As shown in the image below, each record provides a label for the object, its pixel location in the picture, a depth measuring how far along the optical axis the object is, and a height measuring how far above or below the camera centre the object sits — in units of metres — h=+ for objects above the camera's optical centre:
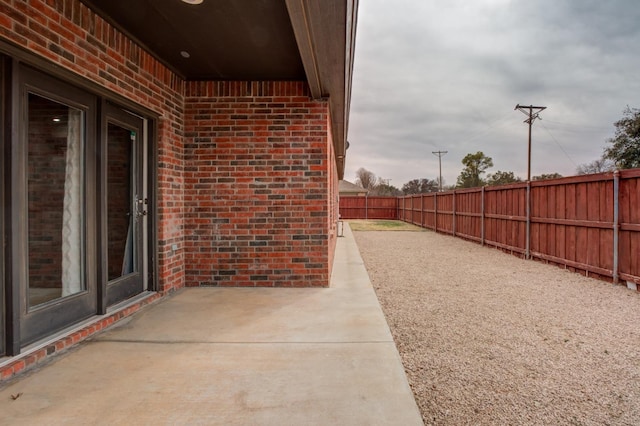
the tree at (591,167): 30.59 +3.98
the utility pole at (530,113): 21.92 +6.12
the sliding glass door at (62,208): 2.37 +0.02
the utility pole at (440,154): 40.88 +6.54
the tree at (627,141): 20.11 +4.02
